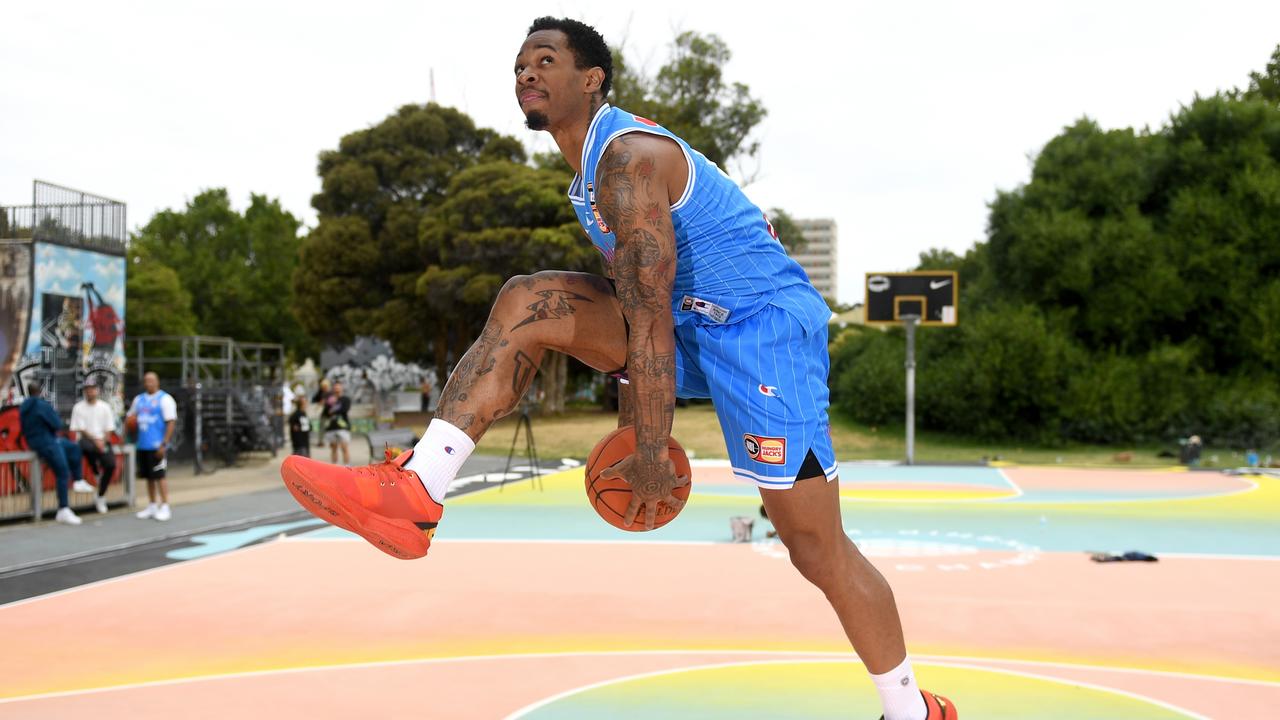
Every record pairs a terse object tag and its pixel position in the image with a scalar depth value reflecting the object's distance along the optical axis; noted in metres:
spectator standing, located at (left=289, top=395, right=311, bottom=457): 15.89
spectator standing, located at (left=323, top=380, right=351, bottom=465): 17.48
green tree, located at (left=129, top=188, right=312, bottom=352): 55.28
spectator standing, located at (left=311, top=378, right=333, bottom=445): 18.05
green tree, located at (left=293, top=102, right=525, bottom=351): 36.56
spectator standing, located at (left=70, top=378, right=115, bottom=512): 12.09
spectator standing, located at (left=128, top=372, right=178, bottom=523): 12.07
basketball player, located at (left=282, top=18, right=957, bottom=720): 2.70
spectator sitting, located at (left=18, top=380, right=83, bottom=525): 11.19
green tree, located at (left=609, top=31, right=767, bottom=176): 38.97
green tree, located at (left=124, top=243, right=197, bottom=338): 45.99
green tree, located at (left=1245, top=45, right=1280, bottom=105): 36.81
